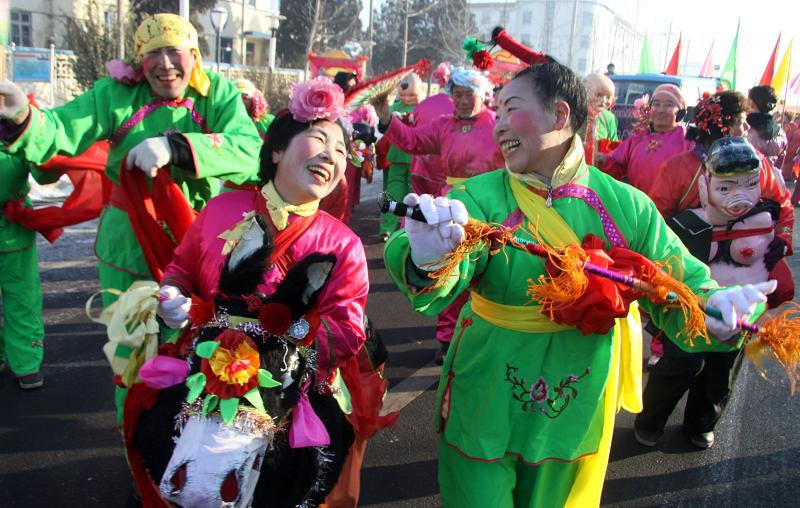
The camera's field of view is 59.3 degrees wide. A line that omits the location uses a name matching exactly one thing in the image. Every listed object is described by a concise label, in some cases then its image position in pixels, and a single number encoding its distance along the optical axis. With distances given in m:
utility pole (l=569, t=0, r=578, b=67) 30.80
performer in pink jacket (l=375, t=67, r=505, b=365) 5.70
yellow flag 17.11
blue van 16.58
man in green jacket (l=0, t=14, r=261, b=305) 3.13
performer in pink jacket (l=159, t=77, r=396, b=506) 2.46
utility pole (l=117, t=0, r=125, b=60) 12.03
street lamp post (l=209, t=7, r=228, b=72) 16.73
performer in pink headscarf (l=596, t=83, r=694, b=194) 6.00
